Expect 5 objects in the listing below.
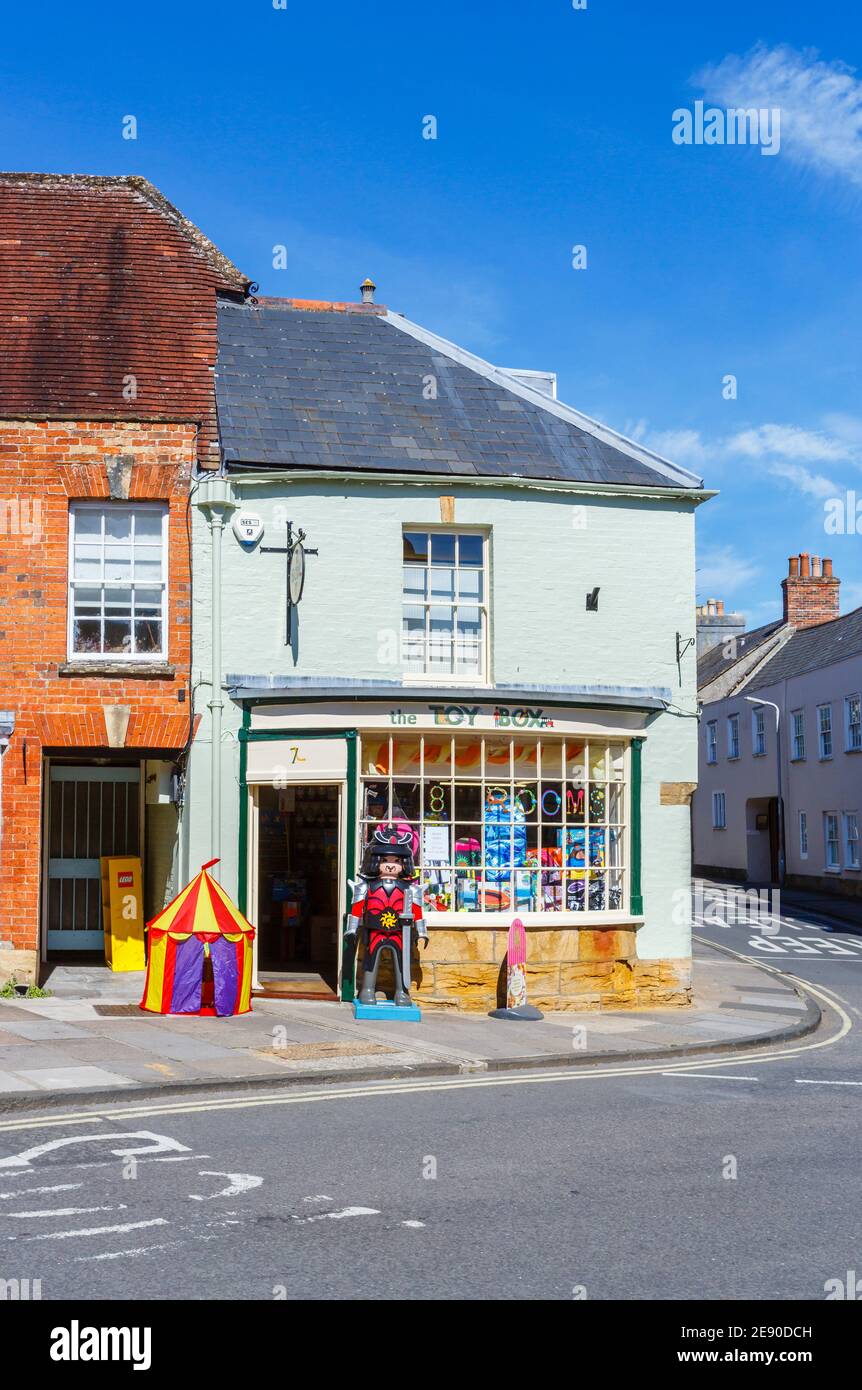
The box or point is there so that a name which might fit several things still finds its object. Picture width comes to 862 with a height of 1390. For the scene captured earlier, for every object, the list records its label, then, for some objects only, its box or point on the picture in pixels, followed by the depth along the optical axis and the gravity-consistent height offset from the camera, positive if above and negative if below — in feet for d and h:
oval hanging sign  52.95 +9.23
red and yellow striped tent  47.91 -4.50
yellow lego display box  59.72 -3.85
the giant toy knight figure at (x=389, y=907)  49.49 -3.00
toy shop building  53.47 +6.05
